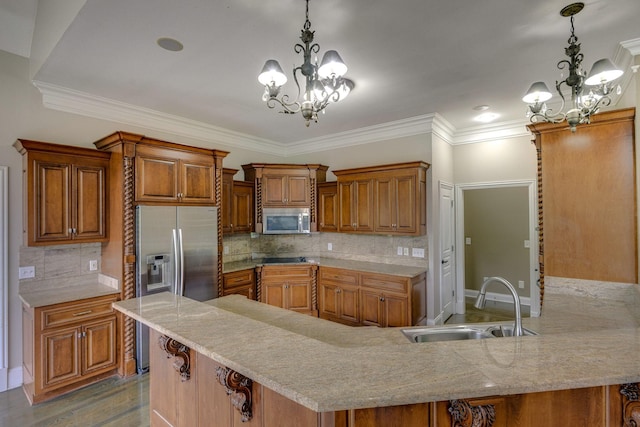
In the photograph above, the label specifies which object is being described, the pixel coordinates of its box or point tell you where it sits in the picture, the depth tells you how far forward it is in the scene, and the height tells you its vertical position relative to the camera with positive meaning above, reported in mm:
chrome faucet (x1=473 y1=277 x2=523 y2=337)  1771 -504
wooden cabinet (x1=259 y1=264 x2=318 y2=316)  4758 -1062
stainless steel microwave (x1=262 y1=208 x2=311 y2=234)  5102 -72
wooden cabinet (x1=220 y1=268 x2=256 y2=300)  4289 -935
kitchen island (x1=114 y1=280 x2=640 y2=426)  979 -543
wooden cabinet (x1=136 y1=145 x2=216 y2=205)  3375 +481
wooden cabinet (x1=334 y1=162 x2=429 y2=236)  4242 +229
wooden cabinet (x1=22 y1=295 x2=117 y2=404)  2809 -1199
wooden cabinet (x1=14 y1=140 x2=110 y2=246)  2926 +264
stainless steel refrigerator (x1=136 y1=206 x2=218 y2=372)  3318 -404
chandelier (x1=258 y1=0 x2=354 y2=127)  1791 +823
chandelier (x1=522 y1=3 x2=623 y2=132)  1877 +820
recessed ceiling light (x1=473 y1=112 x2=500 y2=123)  4211 +1327
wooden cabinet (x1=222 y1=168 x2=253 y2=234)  4648 +194
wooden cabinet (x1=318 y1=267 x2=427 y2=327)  4016 -1134
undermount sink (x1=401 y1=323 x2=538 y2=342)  1911 -724
